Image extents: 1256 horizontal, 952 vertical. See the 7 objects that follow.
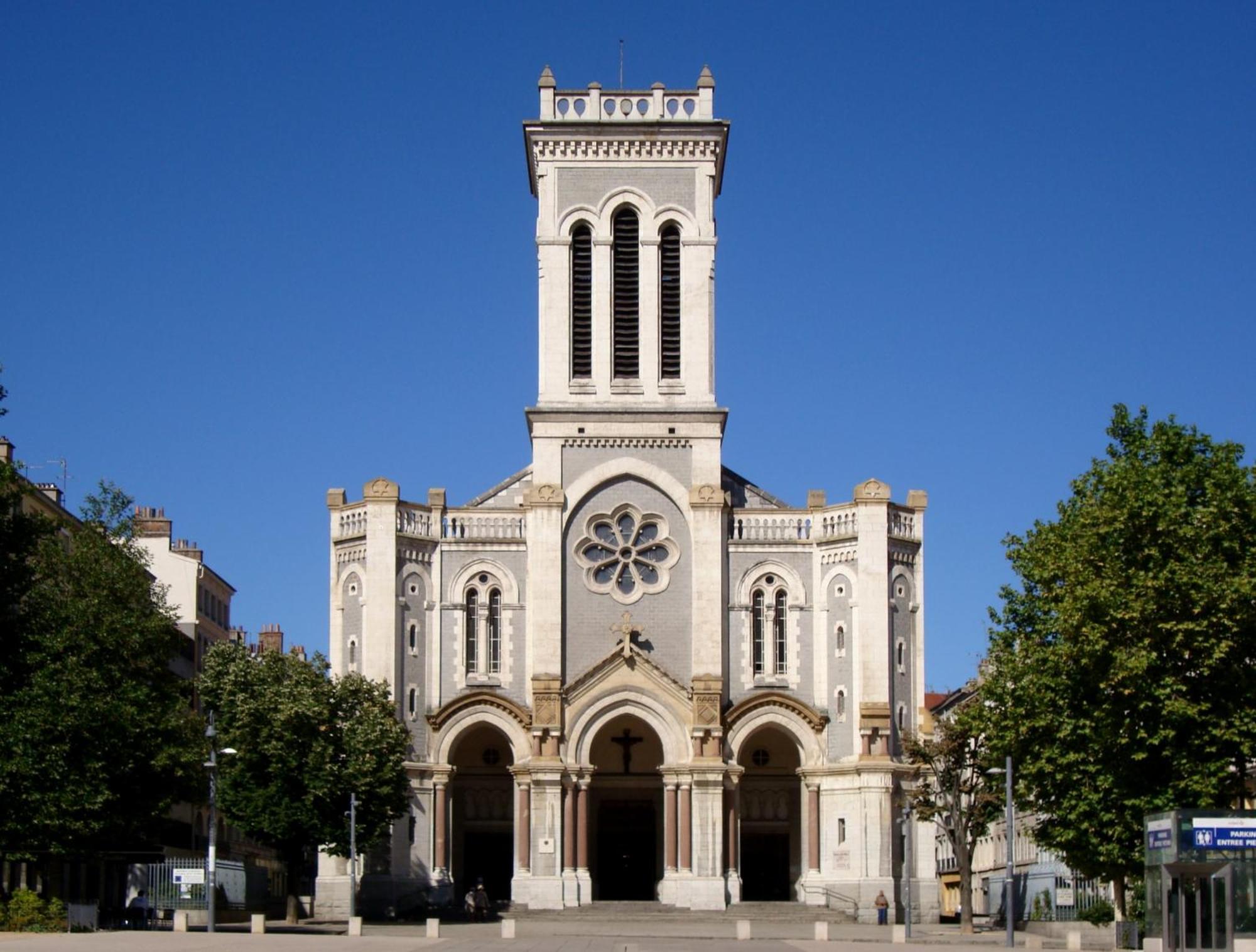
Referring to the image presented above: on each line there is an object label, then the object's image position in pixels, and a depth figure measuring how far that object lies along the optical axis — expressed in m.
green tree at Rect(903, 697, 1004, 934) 71.44
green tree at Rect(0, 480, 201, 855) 57.22
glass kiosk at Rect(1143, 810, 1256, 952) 47.12
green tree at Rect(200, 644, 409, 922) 69.94
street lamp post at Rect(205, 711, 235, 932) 59.84
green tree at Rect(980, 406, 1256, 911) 53.34
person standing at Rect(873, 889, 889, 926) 74.31
